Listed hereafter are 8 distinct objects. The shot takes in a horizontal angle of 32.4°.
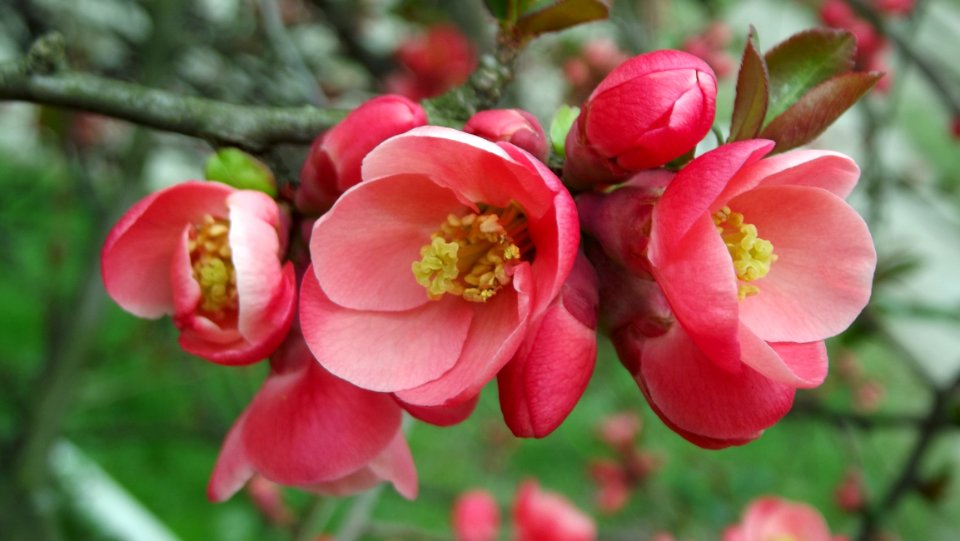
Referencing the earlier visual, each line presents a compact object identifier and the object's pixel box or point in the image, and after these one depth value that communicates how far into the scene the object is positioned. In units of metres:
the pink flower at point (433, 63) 0.67
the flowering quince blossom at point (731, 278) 0.18
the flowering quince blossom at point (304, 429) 0.20
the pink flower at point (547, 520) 0.33
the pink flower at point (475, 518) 0.35
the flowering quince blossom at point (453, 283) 0.19
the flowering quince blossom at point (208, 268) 0.19
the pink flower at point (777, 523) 0.34
